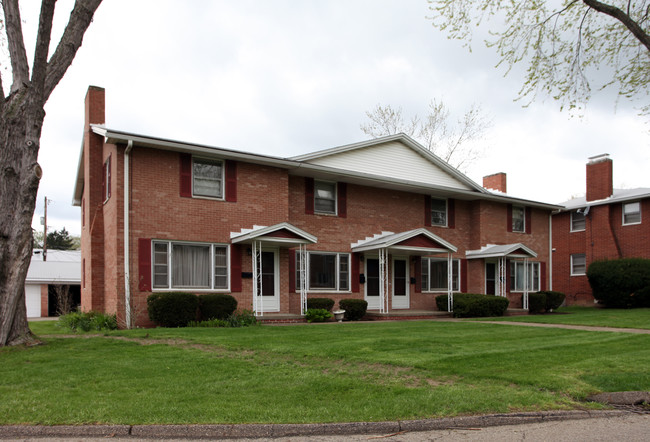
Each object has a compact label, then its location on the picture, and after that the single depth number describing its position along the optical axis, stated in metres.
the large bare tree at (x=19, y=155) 10.58
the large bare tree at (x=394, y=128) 36.47
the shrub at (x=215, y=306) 15.74
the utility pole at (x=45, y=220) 47.11
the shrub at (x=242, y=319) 15.65
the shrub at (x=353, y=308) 18.66
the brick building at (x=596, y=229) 27.98
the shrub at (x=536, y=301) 23.52
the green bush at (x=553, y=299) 24.12
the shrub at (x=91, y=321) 15.36
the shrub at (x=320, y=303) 18.35
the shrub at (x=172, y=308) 14.94
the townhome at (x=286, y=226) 15.89
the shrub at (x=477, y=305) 20.67
